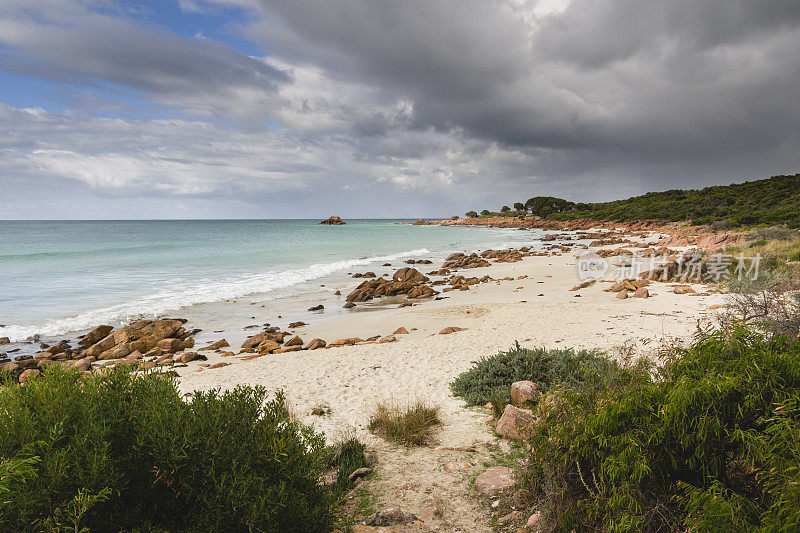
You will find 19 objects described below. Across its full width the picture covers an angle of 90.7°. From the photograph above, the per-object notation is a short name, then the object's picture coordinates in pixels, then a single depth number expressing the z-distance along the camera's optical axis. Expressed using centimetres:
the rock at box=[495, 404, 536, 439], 550
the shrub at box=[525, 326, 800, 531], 234
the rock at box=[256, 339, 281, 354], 1231
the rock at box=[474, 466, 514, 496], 421
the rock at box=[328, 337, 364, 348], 1241
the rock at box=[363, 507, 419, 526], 370
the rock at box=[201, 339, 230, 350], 1318
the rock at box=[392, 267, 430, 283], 2488
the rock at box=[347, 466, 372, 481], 474
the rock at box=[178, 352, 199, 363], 1179
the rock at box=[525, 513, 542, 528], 346
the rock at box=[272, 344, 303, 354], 1223
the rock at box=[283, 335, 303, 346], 1290
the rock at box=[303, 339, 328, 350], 1243
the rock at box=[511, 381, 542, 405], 648
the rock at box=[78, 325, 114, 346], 1370
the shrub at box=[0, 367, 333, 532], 246
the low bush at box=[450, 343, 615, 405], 702
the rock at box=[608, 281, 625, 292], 1701
